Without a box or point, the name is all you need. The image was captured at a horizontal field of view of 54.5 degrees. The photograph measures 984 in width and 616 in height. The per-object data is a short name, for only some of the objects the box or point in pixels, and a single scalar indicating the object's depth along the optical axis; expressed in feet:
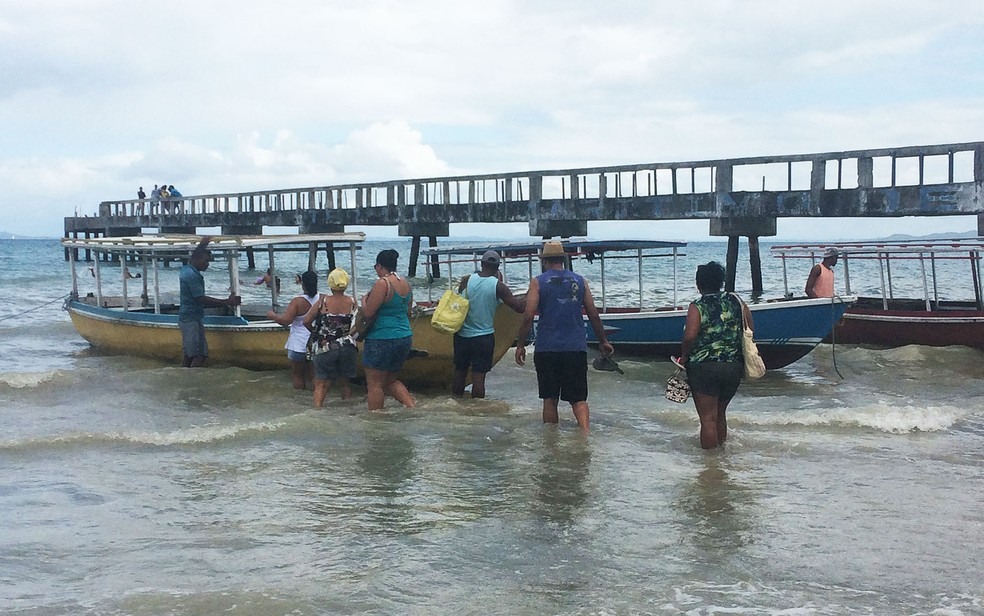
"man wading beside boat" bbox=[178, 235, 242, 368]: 37.11
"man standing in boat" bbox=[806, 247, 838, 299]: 45.55
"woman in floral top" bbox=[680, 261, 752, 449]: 22.68
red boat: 49.11
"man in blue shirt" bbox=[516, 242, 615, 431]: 24.43
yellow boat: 34.60
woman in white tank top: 32.71
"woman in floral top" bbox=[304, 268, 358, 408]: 30.63
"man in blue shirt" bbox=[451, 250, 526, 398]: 29.58
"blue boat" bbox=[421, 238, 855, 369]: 42.78
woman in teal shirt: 27.27
